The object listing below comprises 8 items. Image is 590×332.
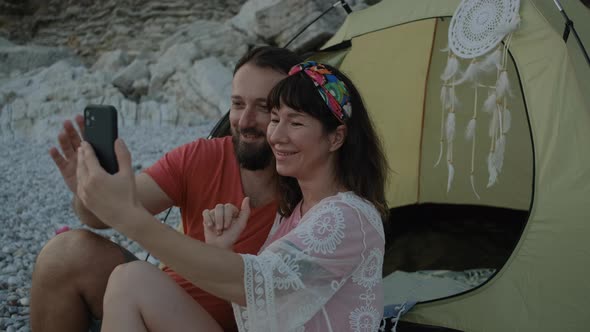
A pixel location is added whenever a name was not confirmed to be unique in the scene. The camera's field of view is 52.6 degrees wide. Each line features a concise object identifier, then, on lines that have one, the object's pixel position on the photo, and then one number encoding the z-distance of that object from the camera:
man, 1.86
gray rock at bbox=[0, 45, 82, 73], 12.58
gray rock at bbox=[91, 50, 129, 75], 11.64
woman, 1.30
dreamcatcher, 2.61
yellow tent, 2.20
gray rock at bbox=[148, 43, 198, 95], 10.08
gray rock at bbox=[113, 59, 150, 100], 10.20
